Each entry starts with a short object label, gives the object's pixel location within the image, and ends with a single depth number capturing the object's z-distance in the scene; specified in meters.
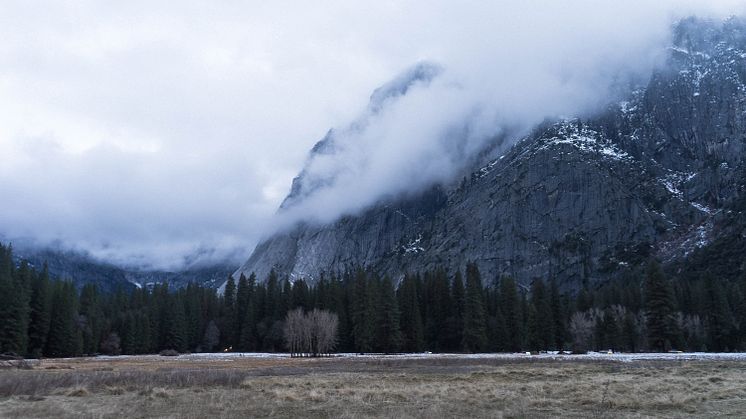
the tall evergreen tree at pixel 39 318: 99.50
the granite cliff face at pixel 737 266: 193.51
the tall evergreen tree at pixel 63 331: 101.81
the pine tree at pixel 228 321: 135.88
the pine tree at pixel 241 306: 136.12
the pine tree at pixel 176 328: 128.25
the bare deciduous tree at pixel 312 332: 104.50
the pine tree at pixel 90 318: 112.38
